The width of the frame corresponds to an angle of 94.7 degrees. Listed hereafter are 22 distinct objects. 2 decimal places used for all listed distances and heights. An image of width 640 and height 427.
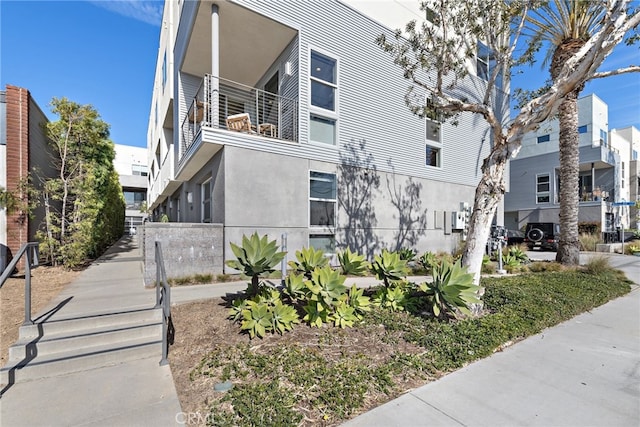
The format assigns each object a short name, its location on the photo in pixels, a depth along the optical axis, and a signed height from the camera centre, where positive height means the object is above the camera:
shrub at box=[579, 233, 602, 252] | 17.27 -1.57
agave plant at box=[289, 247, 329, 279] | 5.02 -0.78
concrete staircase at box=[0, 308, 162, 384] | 3.34 -1.63
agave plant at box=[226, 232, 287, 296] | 4.48 -0.62
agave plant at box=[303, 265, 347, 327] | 4.35 -1.14
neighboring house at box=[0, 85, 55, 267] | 7.40 +1.54
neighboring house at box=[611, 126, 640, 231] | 29.88 +5.07
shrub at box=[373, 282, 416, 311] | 5.17 -1.49
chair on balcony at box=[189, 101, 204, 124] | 9.29 +3.45
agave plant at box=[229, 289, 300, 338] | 4.02 -1.43
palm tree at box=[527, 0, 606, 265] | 9.58 +3.94
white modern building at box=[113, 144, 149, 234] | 37.38 +4.63
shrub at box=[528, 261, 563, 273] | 9.40 -1.64
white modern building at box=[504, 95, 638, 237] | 24.50 +3.73
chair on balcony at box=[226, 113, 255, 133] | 8.38 +2.71
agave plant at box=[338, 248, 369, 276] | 5.21 -0.86
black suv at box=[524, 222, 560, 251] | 19.36 -1.31
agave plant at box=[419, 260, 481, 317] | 4.46 -1.11
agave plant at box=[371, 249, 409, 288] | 5.37 -0.92
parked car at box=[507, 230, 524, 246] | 21.12 -1.55
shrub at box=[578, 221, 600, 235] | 22.06 -0.81
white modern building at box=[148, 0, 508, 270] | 8.09 +2.73
